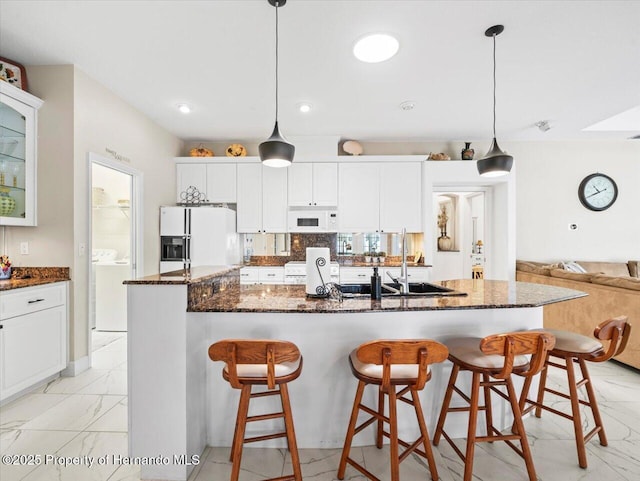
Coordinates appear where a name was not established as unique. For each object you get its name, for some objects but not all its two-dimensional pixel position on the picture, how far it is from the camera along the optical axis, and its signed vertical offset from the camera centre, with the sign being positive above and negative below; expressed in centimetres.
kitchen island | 164 -56
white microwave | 457 +31
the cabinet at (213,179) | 461 +91
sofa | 290 -61
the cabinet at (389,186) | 459 +80
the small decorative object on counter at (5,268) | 267 -21
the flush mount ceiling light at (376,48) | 239 +151
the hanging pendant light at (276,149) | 208 +61
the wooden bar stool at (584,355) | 182 -67
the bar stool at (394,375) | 140 -63
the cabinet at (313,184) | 459 +83
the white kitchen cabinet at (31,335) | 229 -72
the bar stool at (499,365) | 153 -64
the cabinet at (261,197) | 460 +65
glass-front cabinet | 263 +73
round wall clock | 489 +76
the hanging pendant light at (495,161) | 230 +60
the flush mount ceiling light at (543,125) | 402 +148
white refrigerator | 416 +8
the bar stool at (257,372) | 139 -61
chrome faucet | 220 -28
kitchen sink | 228 -36
